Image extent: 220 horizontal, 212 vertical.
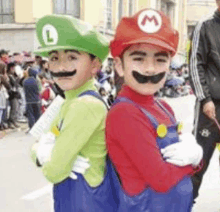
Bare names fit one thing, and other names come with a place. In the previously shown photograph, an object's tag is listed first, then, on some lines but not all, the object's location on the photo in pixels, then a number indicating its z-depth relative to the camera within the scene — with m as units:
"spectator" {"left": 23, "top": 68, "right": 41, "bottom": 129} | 9.48
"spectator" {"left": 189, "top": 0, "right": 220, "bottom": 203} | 3.36
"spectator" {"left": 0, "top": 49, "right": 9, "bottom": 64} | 11.70
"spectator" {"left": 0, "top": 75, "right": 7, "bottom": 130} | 9.04
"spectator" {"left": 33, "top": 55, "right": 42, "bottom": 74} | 11.97
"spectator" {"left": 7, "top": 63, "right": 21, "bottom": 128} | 9.91
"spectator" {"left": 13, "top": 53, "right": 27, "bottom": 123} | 10.62
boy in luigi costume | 1.93
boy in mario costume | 1.77
